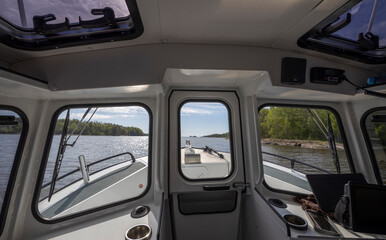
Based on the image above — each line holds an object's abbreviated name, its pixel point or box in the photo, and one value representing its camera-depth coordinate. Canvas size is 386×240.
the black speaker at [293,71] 1.38
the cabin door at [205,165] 1.76
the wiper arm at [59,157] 1.43
